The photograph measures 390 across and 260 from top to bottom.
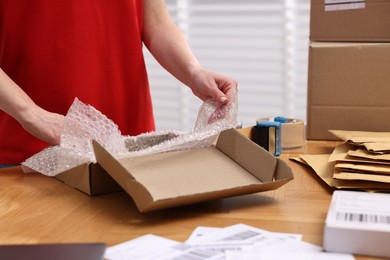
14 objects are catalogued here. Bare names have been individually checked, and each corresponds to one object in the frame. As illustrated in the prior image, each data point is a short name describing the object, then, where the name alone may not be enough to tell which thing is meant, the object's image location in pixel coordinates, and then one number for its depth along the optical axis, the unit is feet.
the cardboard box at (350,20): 5.18
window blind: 9.19
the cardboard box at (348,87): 5.19
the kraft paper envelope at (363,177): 3.52
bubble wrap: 3.78
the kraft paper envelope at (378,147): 3.85
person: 5.04
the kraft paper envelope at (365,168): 3.64
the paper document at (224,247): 2.62
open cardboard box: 3.11
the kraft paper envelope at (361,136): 4.19
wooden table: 2.98
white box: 2.63
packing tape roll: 4.82
